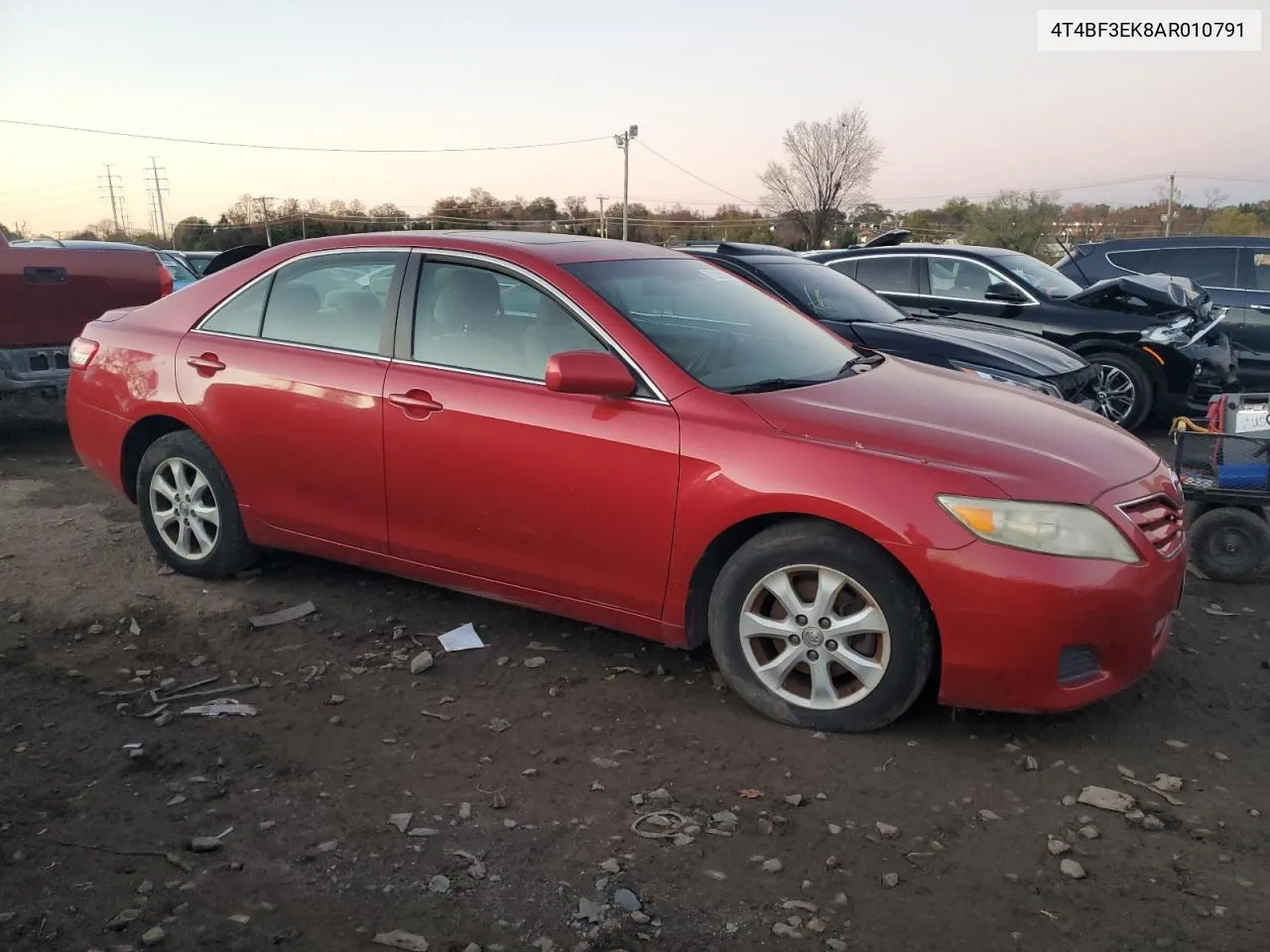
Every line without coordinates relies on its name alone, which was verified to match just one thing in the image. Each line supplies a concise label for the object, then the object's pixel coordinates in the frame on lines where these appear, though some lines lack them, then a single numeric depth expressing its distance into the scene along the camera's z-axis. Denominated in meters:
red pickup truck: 7.94
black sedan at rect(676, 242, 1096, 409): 7.16
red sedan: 3.37
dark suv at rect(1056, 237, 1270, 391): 10.38
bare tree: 60.50
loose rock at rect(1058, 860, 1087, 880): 2.86
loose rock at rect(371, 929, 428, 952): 2.57
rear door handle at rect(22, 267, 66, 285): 8.02
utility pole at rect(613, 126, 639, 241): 53.06
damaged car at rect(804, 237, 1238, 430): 9.09
